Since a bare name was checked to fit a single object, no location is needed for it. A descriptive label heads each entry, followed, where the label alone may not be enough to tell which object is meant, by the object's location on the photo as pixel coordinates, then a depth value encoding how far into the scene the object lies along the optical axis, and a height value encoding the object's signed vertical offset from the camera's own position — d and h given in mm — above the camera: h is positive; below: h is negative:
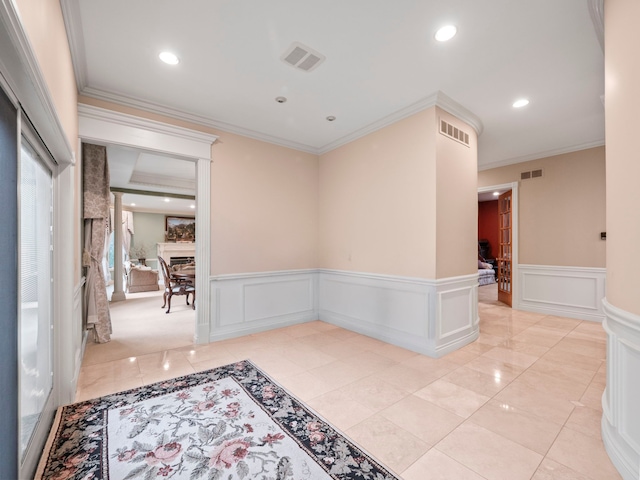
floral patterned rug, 1647 -1251
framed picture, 11141 +521
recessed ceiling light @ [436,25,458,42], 2215 +1577
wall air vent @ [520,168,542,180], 5230 +1193
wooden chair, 5498 -822
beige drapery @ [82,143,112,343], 3680 +126
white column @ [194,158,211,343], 3686 -89
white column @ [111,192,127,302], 6395 -150
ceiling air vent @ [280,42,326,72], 2436 +1572
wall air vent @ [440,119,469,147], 3375 +1283
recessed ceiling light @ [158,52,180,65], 2508 +1577
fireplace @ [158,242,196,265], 10320 -318
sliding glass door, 1588 -318
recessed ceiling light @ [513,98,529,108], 3319 +1563
